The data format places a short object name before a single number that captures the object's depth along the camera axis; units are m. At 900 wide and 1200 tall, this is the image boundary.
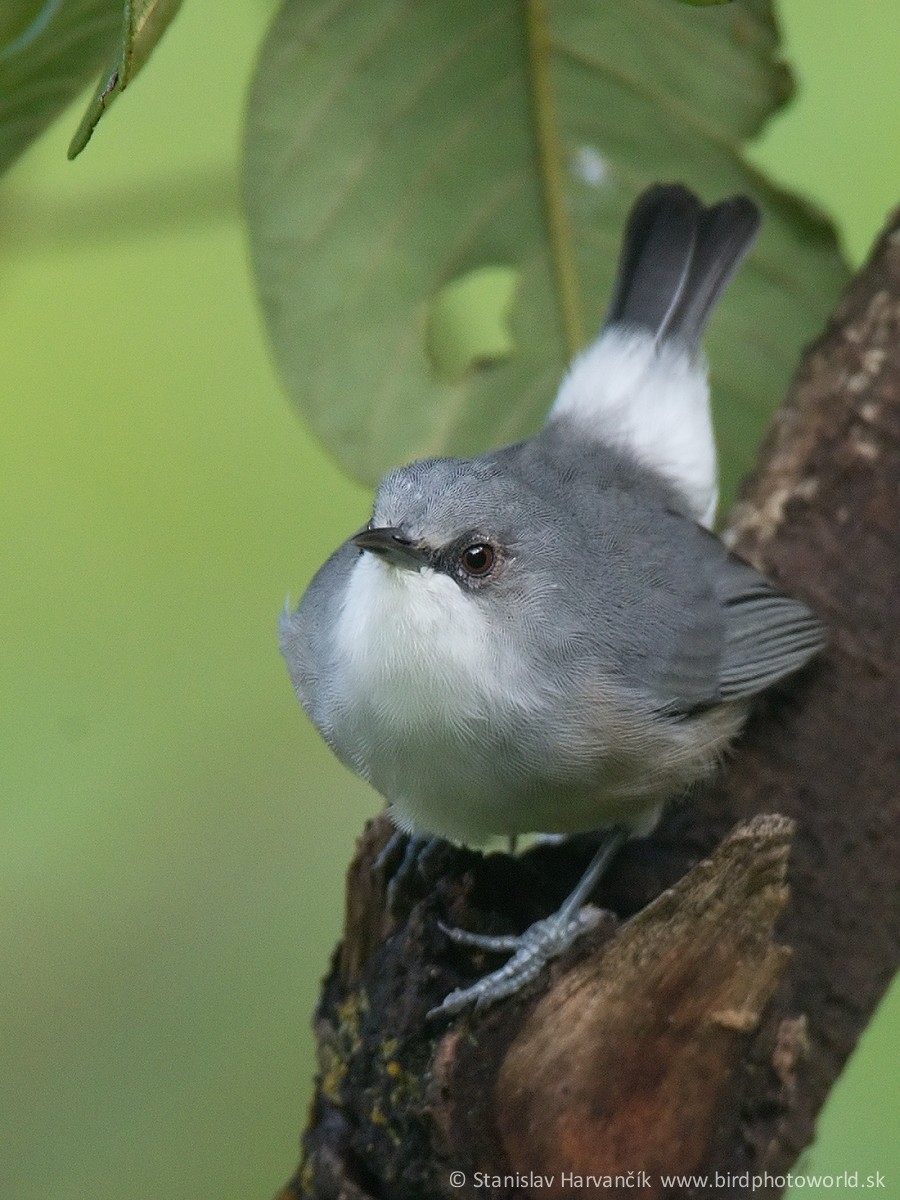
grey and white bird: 4.49
